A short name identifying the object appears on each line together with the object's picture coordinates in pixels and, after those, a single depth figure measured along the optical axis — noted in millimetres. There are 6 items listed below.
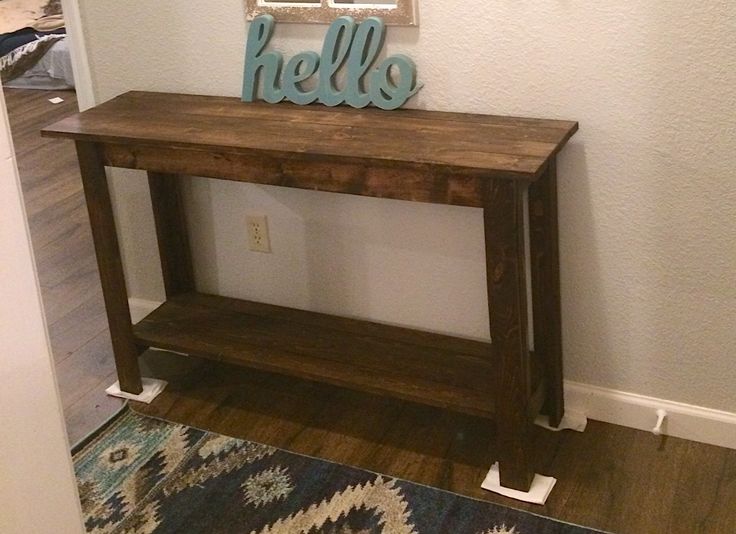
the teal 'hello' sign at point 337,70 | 2074
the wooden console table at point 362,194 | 1810
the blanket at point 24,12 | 5824
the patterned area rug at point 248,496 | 1949
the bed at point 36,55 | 5488
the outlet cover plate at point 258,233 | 2457
